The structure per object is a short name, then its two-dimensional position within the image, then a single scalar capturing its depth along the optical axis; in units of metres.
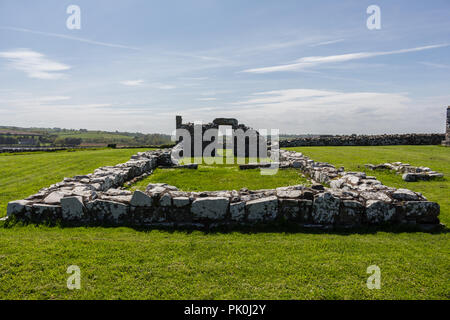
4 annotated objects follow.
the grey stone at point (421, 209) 5.59
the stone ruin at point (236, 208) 5.75
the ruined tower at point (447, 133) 22.98
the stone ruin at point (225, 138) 22.30
